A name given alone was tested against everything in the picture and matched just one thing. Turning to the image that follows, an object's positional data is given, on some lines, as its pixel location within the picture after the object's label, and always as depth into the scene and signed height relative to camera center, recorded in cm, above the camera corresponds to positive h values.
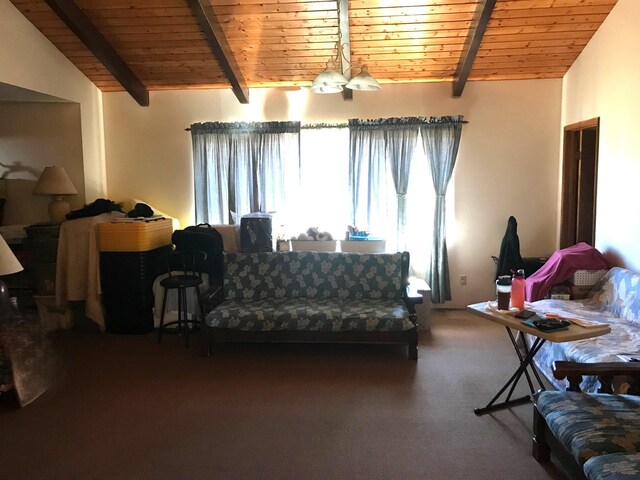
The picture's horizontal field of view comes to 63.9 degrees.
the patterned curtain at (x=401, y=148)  549 +48
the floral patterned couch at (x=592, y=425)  196 -101
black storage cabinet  491 -90
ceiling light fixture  391 +87
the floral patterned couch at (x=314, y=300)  412 -95
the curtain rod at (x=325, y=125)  559 +75
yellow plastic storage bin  489 -39
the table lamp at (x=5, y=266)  324 -45
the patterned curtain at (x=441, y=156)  546 +39
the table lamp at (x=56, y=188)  508 +8
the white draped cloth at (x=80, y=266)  496 -69
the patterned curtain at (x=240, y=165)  563 +32
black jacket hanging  521 -62
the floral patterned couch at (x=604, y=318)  309 -91
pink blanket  429 -61
